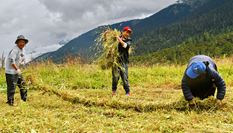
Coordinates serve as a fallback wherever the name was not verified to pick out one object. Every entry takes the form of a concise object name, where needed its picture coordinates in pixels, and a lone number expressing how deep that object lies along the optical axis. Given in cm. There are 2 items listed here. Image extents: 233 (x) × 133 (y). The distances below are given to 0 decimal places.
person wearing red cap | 466
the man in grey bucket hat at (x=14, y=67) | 418
